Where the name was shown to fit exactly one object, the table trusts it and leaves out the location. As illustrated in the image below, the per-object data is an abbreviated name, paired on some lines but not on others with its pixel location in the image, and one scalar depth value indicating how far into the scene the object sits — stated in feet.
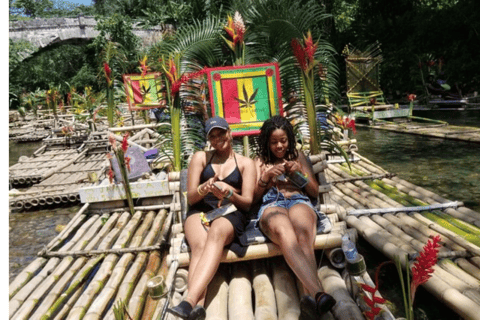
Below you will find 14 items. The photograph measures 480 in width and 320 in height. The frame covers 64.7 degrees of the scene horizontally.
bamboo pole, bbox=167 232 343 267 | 9.78
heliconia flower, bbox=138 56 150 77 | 31.31
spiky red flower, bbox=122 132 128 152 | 18.16
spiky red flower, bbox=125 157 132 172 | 19.23
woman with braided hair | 8.30
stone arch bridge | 102.47
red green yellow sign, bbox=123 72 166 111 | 32.78
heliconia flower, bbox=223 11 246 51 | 14.97
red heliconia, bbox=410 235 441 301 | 5.21
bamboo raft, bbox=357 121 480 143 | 33.01
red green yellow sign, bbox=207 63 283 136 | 14.90
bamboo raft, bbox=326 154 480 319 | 9.98
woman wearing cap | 8.64
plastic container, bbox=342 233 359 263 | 8.17
